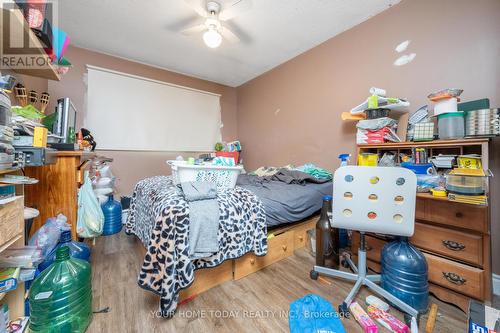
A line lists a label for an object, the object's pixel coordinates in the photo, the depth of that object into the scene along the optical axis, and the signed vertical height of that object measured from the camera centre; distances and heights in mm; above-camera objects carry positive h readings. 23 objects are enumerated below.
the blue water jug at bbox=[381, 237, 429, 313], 1209 -671
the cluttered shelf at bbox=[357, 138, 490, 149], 1288 +170
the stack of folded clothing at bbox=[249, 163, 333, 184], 2244 -95
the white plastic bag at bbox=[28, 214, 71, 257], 1242 -430
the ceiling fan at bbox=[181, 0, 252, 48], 1844 +1483
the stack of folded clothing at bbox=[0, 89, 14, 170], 799 +136
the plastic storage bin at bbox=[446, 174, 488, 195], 1120 -105
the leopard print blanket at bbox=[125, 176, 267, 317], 1129 -442
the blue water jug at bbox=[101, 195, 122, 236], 2438 -604
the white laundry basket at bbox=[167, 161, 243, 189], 1495 -48
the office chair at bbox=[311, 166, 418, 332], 1162 -228
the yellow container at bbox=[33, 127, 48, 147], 1084 +172
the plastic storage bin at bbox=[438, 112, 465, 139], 1362 +281
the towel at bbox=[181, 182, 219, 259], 1205 -332
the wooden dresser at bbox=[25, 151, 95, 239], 1447 -162
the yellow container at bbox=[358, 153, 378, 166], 1819 +68
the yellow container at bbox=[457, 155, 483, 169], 1254 +27
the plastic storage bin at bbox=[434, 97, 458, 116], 1416 +433
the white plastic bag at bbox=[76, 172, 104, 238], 1708 -406
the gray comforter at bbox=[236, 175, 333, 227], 1696 -287
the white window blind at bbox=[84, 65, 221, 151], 2842 +858
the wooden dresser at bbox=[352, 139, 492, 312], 1171 -486
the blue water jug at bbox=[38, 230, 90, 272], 1183 -582
